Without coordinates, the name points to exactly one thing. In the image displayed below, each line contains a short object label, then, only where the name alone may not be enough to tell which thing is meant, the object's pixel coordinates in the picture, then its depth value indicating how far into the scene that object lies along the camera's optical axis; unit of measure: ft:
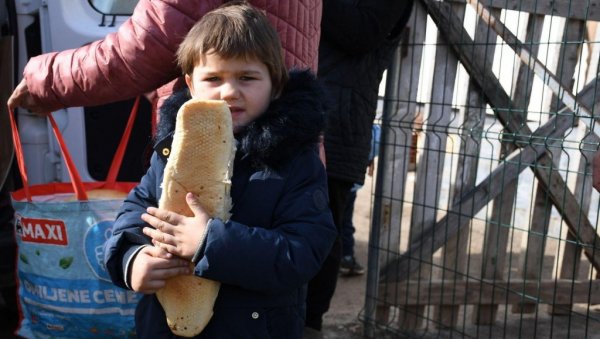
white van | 10.87
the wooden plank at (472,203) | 11.37
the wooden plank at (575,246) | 11.49
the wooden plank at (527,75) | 11.24
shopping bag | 8.06
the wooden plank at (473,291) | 12.54
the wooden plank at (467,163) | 11.54
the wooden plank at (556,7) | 10.64
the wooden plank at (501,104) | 11.57
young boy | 5.49
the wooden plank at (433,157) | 11.84
